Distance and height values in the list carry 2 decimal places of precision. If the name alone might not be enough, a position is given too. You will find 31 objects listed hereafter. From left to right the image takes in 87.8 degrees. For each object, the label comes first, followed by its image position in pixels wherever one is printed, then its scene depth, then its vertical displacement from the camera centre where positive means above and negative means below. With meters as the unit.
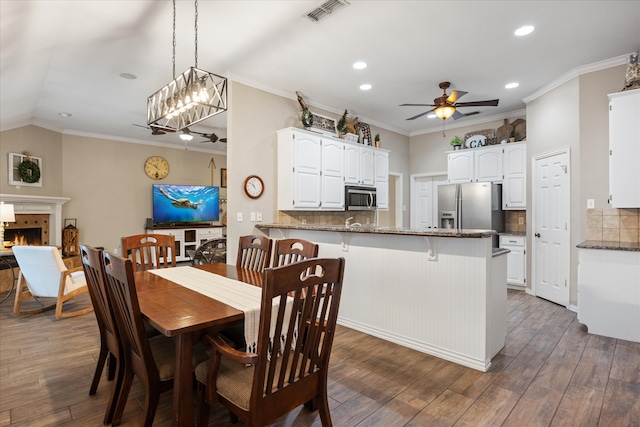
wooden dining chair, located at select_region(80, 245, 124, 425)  1.75 -0.60
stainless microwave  5.25 +0.24
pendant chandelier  2.37 +0.89
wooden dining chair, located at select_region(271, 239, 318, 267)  2.25 -0.27
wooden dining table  1.44 -0.47
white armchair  3.62 -0.71
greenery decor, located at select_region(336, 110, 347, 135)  5.12 +1.37
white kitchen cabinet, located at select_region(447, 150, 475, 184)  5.88 +0.84
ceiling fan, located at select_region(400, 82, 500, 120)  3.78 +1.26
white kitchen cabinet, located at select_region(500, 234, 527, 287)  5.05 -0.70
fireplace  5.75 -0.08
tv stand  7.48 -0.48
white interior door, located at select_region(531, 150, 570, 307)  4.19 -0.20
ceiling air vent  2.65 +1.68
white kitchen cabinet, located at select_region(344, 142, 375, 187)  5.21 +0.80
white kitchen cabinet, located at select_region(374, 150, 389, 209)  5.84 +0.64
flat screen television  7.50 +0.24
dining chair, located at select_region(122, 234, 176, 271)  2.80 -0.27
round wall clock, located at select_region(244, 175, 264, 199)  4.23 +0.36
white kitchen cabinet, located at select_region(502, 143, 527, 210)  5.25 +0.58
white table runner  1.59 -0.46
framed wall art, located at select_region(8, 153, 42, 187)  5.74 +0.79
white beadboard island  2.52 -0.66
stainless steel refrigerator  5.31 +0.11
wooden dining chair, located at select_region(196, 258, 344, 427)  1.27 -0.66
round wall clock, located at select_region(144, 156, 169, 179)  7.64 +1.09
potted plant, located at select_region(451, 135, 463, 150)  6.11 +1.30
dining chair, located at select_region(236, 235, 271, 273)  2.71 -0.34
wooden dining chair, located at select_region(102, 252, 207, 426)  1.48 -0.70
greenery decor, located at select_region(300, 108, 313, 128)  4.65 +1.34
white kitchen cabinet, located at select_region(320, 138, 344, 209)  4.84 +0.58
